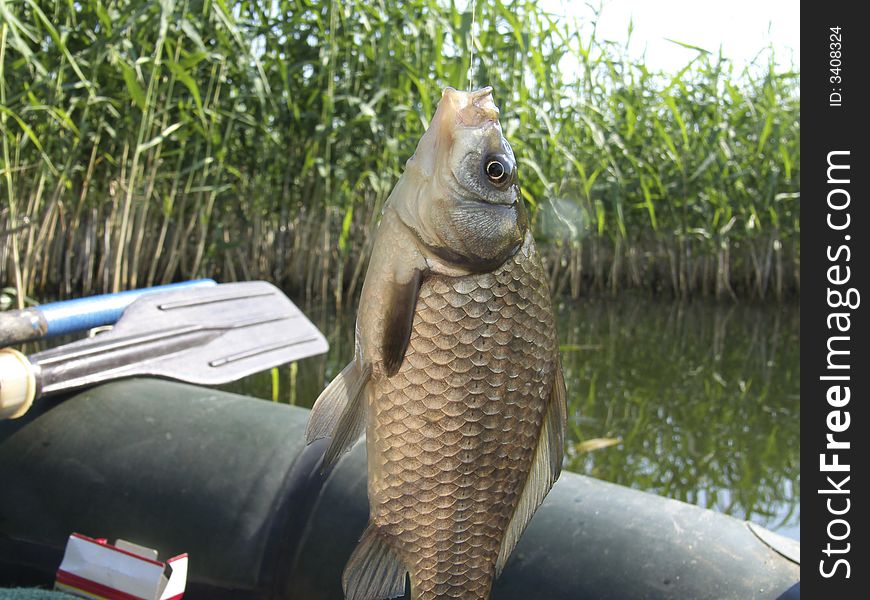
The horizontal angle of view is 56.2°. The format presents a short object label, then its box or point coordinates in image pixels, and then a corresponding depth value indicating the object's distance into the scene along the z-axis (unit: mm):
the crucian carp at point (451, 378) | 646
